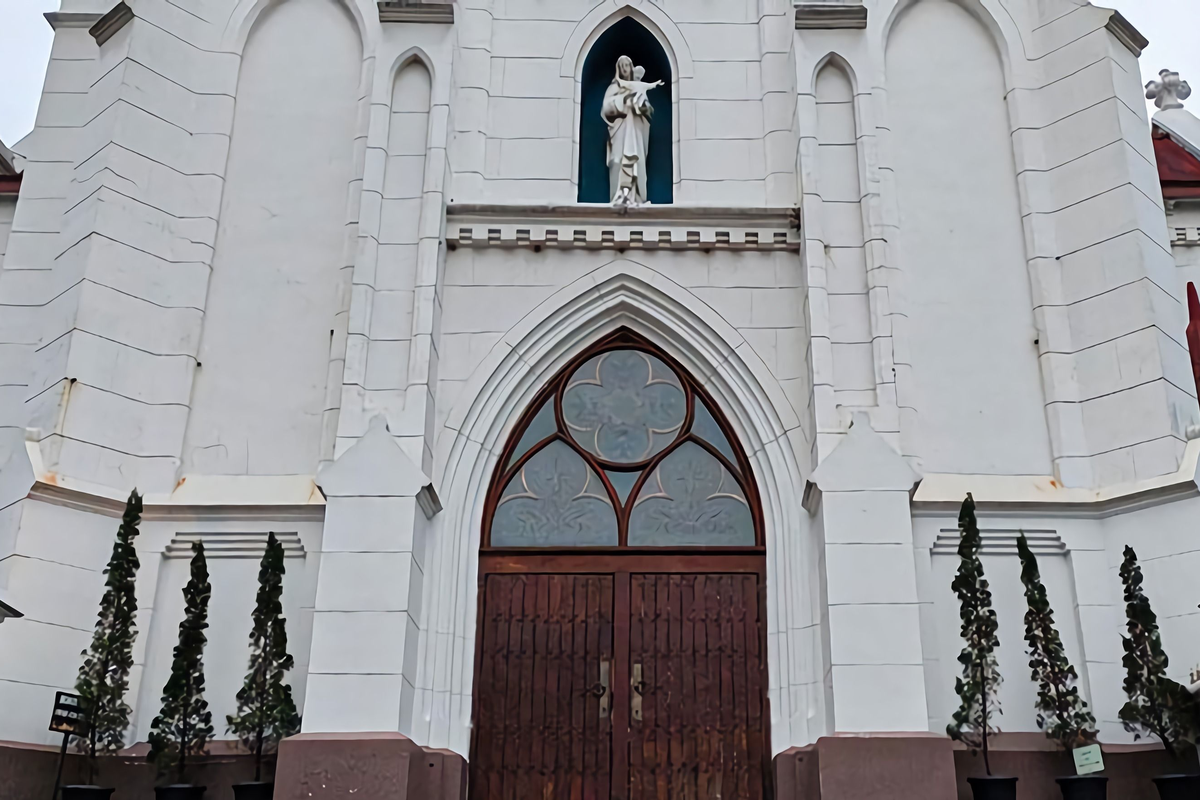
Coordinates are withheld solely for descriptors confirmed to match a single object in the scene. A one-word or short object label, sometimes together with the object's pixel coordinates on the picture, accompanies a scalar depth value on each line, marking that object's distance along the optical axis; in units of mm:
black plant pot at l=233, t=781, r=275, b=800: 7387
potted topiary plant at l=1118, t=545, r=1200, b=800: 7312
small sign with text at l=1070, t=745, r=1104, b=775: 7250
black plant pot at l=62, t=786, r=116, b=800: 7305
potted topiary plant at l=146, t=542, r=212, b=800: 7430
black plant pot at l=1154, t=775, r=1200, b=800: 7059
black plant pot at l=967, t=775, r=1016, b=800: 7223
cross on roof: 12412
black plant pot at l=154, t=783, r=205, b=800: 7387
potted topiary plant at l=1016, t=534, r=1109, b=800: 7484
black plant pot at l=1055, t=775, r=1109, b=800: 7238
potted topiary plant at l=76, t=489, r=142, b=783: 7512
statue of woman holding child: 9711
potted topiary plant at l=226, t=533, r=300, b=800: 7562
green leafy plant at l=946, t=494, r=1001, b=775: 7441
